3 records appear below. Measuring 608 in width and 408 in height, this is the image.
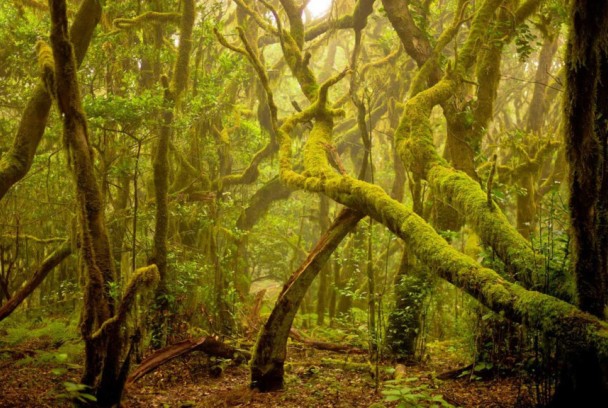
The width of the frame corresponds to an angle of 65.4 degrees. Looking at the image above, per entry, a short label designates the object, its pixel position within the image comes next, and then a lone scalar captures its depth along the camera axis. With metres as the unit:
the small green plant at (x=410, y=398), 3.92
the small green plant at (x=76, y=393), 3.77
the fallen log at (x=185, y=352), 5.50
